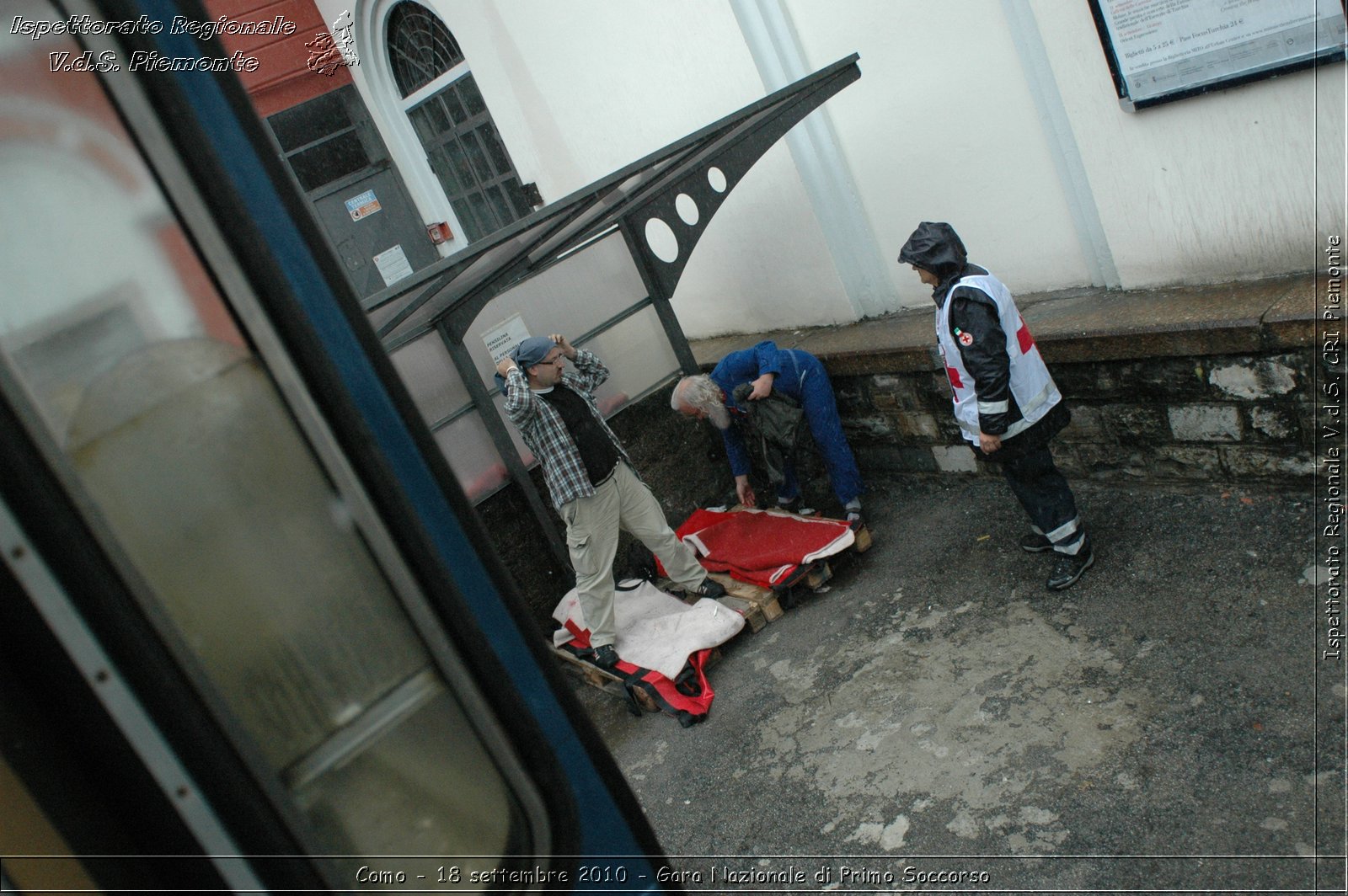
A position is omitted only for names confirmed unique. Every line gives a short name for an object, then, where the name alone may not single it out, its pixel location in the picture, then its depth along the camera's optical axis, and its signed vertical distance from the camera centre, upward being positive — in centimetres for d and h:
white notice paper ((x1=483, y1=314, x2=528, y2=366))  567 -49
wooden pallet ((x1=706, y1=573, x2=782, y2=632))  520 -223
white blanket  502 -216
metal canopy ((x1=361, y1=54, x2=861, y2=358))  498 -8
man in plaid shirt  506 -121
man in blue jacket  554 -134
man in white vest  404 -138
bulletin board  372 -49
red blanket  527 -210
